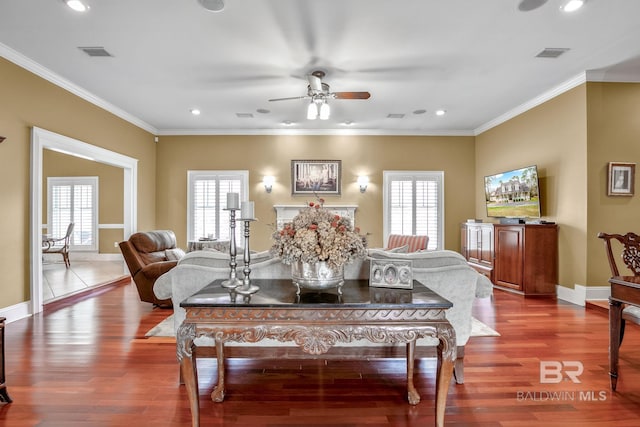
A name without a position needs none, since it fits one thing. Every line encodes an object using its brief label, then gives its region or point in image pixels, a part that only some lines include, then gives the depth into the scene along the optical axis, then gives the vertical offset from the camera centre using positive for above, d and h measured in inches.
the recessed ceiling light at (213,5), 117.2 +75.0
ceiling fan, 167.3 +63.1
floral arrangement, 72.5 -5.7
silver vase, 73.8 -13.9
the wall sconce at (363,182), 293.6 +28.6
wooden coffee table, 66.4 -21.8
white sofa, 96.7 -18.5
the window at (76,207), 352.2 +6.7
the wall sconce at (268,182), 292.5 +28.2
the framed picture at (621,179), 178.2 +19.4
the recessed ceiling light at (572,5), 117.3 +75.4
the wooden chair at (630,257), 91.2 -11.9
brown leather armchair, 170.4 -26.2
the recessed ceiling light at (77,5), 117.2 +74.9
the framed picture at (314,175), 294.2 +34.6
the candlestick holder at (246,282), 73.8 -16.8
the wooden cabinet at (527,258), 198.8 -26.8
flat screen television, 211.0 +14.7
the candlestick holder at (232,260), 80.9 -11.9
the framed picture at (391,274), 77.5 -14.3
